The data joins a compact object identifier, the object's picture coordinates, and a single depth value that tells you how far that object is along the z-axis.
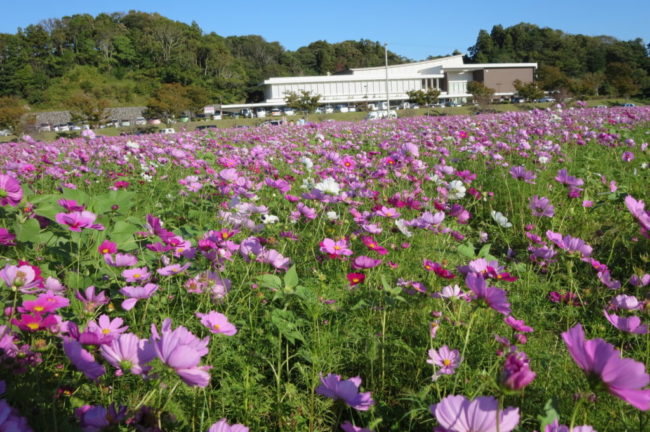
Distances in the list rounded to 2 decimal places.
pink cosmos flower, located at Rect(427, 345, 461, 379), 0.95
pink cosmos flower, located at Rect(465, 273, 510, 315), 0.78
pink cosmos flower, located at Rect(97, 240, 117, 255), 1.27
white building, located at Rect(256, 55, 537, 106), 52.91
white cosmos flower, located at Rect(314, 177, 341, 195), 1.84
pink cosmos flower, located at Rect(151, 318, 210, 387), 0.57
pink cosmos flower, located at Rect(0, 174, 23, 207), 1.08
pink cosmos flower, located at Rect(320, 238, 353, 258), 1.33
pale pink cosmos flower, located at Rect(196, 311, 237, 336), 0.88
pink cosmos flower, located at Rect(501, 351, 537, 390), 0.49
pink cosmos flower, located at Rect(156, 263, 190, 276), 1.08
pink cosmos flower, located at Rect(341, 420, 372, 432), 0.62
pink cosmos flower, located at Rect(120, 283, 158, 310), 0.97
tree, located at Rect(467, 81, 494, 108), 37.94
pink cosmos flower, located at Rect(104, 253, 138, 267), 1.13
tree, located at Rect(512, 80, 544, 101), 42.47
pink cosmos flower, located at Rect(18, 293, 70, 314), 0.87
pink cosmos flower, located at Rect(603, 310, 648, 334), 0.93
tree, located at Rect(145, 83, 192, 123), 33.41
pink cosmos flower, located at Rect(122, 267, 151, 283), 1.07
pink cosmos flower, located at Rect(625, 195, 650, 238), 0.97
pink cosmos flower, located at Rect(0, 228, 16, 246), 1.09
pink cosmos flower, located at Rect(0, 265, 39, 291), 0.90
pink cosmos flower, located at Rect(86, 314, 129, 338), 0.82
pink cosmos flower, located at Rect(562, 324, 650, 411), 0.49
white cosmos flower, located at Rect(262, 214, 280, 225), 1.77
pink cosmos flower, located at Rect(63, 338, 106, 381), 0.65
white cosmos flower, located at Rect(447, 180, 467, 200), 2.04
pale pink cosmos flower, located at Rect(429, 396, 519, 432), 0.53
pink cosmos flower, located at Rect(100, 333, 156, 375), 0.64
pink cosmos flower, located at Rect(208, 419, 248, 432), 0.60
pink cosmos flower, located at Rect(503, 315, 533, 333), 0.97
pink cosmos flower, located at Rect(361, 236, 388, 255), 1.38
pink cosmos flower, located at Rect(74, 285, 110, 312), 0.96
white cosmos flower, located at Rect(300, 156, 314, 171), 2.67
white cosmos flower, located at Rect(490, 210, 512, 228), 2.01
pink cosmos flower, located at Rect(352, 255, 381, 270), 1.20
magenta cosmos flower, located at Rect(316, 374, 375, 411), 0.76
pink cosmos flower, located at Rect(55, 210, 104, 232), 1.02
